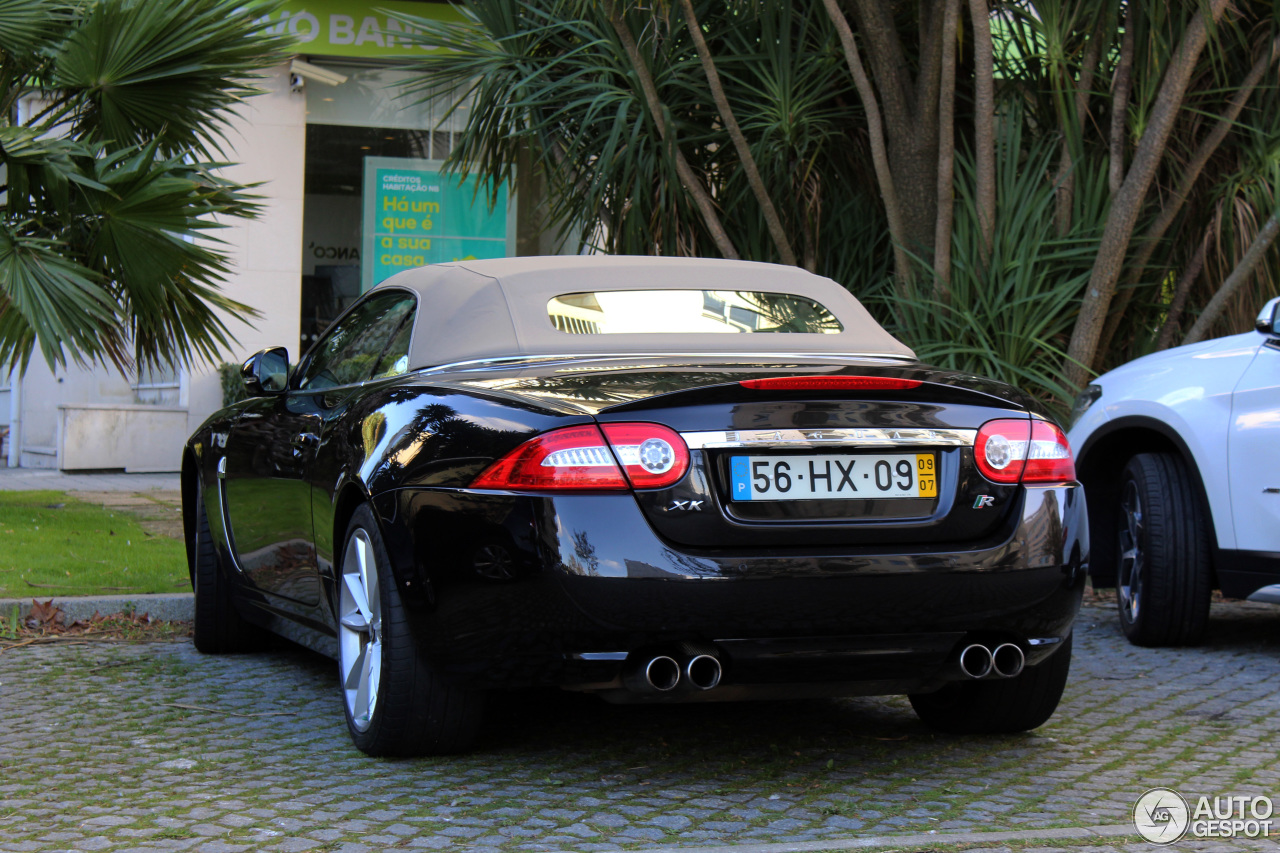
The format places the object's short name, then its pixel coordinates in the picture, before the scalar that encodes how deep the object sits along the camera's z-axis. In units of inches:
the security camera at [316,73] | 585.9
